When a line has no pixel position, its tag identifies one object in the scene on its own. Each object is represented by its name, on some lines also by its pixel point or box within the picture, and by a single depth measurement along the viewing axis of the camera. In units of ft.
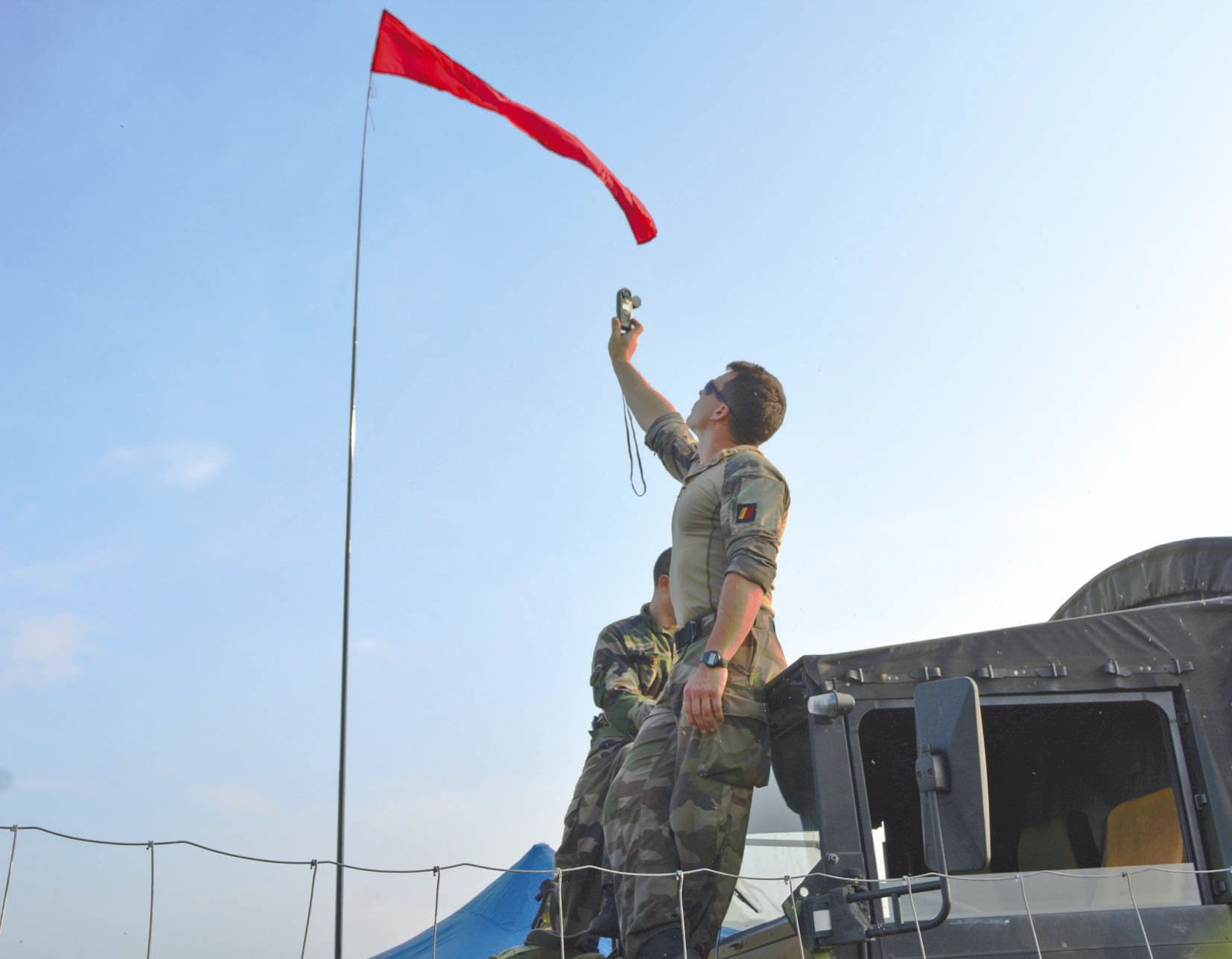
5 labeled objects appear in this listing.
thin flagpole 10.96
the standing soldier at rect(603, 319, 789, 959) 10.91
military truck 9.33
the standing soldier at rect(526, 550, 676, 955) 13.21
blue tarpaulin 33.86
